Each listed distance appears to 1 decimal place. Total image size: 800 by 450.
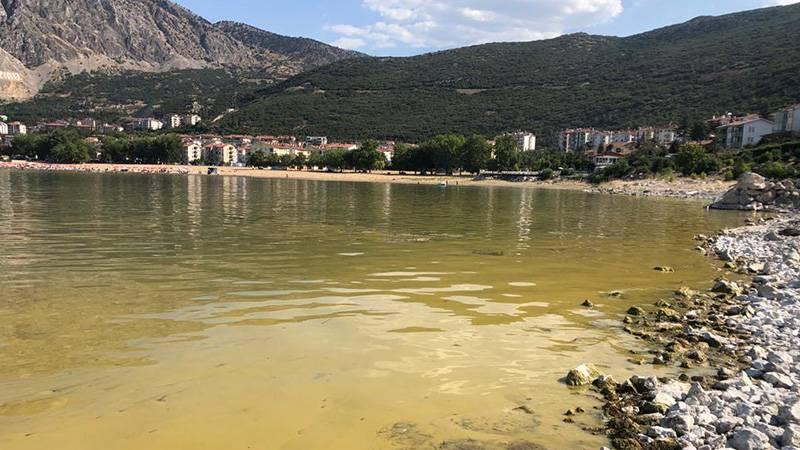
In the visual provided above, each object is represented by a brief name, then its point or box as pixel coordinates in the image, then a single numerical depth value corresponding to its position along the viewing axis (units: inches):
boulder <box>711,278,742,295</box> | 519.2
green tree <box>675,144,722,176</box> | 3243.1
